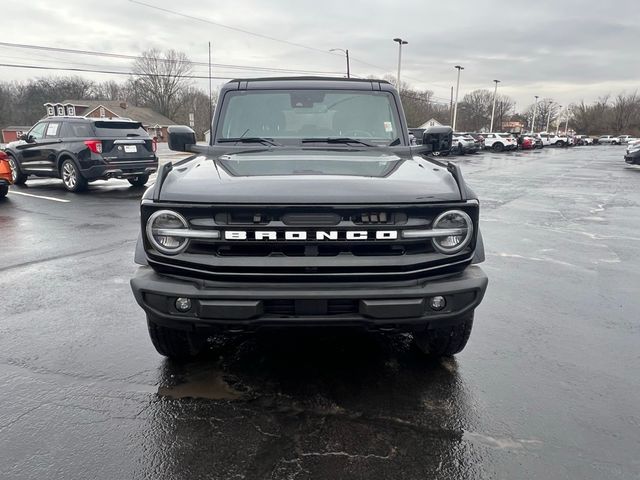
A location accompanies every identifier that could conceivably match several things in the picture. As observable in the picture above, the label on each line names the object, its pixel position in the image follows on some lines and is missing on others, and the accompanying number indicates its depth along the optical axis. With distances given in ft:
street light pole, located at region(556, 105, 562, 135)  377.79
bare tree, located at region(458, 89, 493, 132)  297.33
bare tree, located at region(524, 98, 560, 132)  377.65
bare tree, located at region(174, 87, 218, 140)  226.79
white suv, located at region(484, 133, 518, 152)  139.23
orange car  34.27
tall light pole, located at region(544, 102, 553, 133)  373.81
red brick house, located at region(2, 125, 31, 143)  194.59
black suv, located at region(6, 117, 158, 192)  38.68
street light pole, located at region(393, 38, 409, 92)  140.48
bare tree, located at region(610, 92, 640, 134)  335.88
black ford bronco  8.34
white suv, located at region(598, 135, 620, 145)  271.98
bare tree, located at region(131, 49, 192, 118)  247.50
